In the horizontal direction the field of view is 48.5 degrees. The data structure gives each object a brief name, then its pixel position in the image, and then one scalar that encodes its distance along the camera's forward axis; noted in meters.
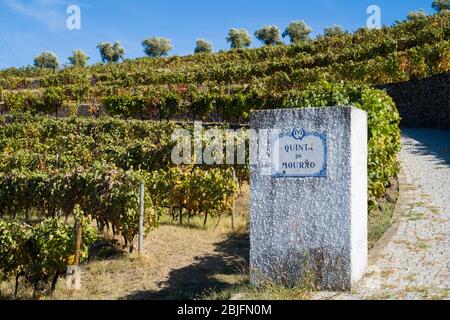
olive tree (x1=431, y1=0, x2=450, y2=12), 83.75
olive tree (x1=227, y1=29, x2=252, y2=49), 86.69
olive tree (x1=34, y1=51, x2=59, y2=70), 89.69
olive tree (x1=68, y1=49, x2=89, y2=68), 90.75
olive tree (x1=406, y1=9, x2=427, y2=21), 69.04
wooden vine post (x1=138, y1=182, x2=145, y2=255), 10.80
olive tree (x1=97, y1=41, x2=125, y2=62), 95.06
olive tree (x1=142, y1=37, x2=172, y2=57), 94.31
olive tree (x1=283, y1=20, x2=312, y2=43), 83.16
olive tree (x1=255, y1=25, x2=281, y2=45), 85.00
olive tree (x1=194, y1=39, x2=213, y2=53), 89.69
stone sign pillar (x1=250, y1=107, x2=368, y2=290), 6.17
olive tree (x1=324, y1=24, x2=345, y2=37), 72.38
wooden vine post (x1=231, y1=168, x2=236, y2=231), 13.05
